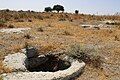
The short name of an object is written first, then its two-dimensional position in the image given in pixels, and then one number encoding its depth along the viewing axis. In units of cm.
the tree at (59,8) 4377
